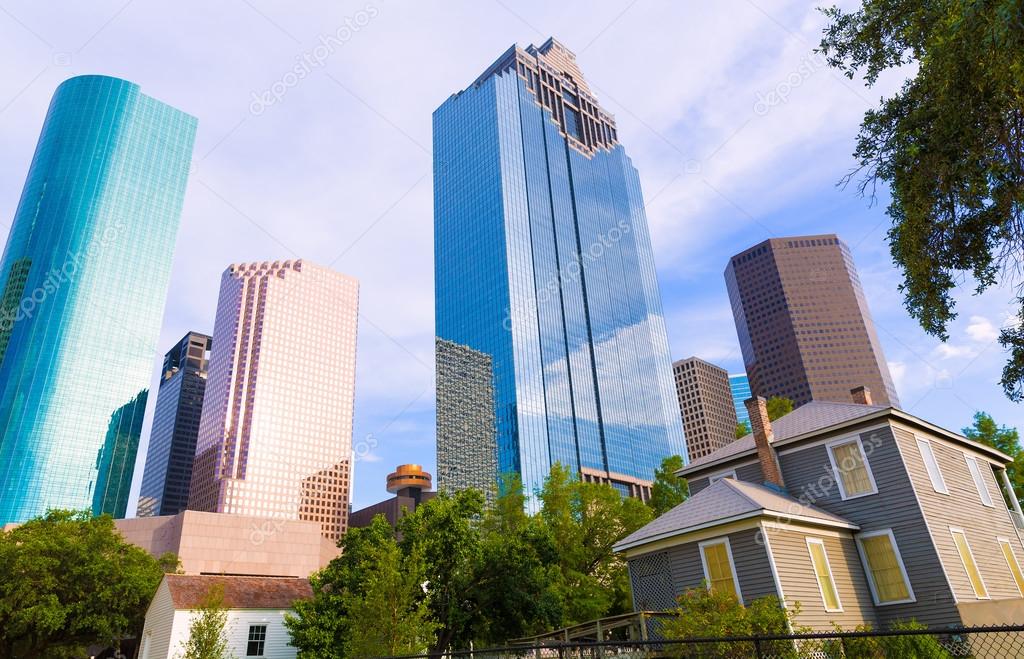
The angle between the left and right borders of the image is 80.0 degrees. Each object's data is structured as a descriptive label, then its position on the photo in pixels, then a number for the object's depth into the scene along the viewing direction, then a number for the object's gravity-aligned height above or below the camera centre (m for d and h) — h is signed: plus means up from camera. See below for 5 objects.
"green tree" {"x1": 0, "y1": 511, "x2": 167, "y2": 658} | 37.62 +3.84
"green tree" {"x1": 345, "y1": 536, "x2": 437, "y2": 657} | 20.55 +0.37
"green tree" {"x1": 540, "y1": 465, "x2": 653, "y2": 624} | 32.22 +3.86
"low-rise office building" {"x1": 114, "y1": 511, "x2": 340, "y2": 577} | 116.00 +17.58
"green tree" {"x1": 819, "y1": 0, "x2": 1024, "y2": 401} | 11.14 +8.41
